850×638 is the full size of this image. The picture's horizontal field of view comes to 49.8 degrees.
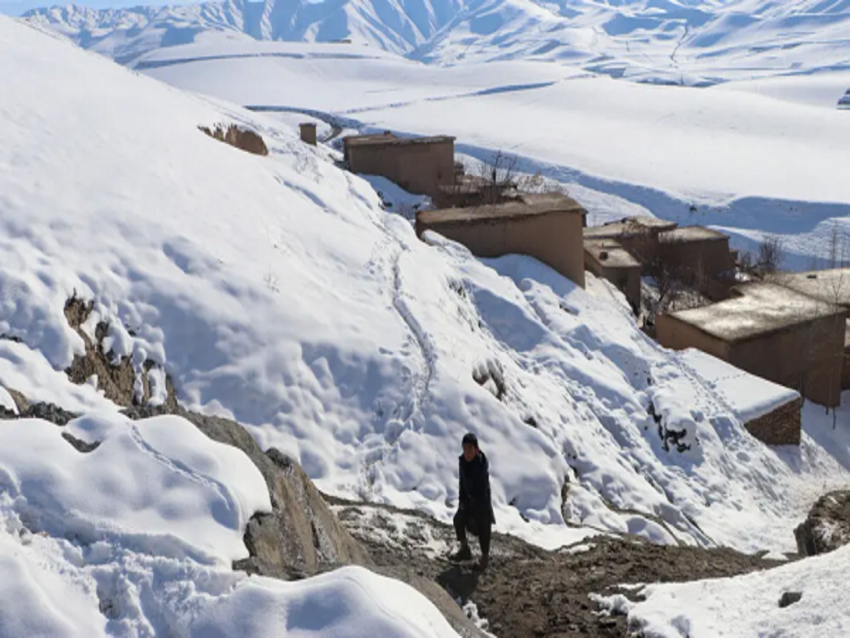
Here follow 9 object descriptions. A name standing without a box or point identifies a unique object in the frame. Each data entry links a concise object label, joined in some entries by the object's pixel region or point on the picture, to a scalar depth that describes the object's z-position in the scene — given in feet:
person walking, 21.12
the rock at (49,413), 17.06
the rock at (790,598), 18.67
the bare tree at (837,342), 57.47
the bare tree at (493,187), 80.59
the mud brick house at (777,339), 55.06
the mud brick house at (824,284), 64.64
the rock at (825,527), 29.07
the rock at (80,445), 15.33
